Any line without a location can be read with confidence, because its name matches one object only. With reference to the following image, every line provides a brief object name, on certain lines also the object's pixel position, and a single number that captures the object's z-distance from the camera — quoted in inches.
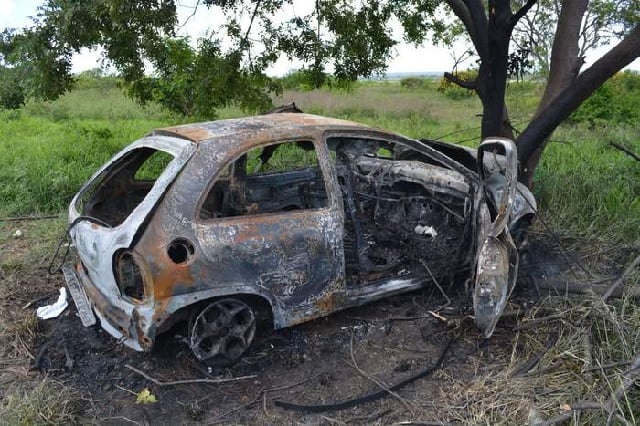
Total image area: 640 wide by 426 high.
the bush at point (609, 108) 650.2
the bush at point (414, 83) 1221.1
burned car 144.9
